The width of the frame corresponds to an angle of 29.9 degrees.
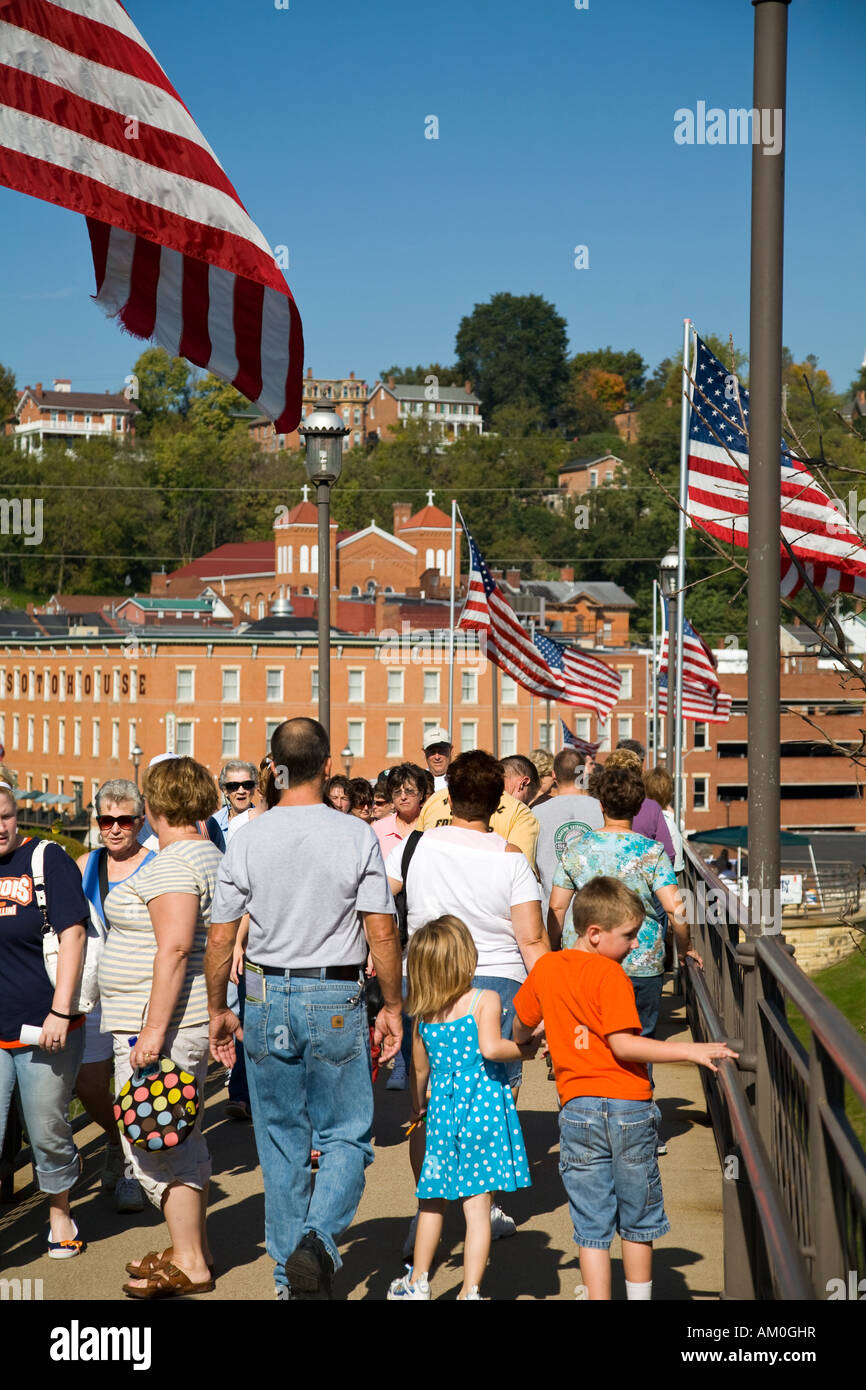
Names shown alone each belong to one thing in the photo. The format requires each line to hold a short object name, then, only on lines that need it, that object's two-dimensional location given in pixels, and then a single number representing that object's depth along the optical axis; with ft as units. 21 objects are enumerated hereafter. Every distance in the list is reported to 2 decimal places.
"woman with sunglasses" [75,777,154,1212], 21.93
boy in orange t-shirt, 17.03
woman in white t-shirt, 20.72
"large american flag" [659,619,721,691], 83.97
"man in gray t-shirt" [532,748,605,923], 29.66
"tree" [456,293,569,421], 615.57
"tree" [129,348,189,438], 511.40
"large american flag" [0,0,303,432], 15.30
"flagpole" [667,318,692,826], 54.39
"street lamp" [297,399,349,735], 44.78
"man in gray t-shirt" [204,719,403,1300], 18.44
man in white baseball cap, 34.14
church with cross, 311.68
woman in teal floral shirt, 23.34
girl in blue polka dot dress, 18.62
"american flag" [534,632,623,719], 89.61
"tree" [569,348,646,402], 647.15
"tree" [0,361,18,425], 559.79
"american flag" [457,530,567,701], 75.10
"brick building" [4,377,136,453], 548.31
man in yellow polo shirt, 25.61
